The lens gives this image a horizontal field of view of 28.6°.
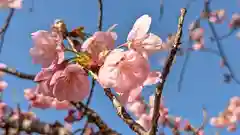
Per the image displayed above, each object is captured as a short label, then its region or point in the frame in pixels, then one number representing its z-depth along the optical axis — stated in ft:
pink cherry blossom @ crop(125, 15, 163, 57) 0.97
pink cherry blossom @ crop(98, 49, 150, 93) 0.89
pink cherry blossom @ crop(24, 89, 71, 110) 9.10
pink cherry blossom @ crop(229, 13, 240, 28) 14.36
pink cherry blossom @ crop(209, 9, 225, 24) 16.09
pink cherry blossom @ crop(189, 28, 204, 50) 15.13
